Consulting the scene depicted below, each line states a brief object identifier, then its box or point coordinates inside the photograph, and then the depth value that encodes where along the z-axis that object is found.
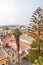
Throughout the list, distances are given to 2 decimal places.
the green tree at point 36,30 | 6.64
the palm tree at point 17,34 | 8.09
